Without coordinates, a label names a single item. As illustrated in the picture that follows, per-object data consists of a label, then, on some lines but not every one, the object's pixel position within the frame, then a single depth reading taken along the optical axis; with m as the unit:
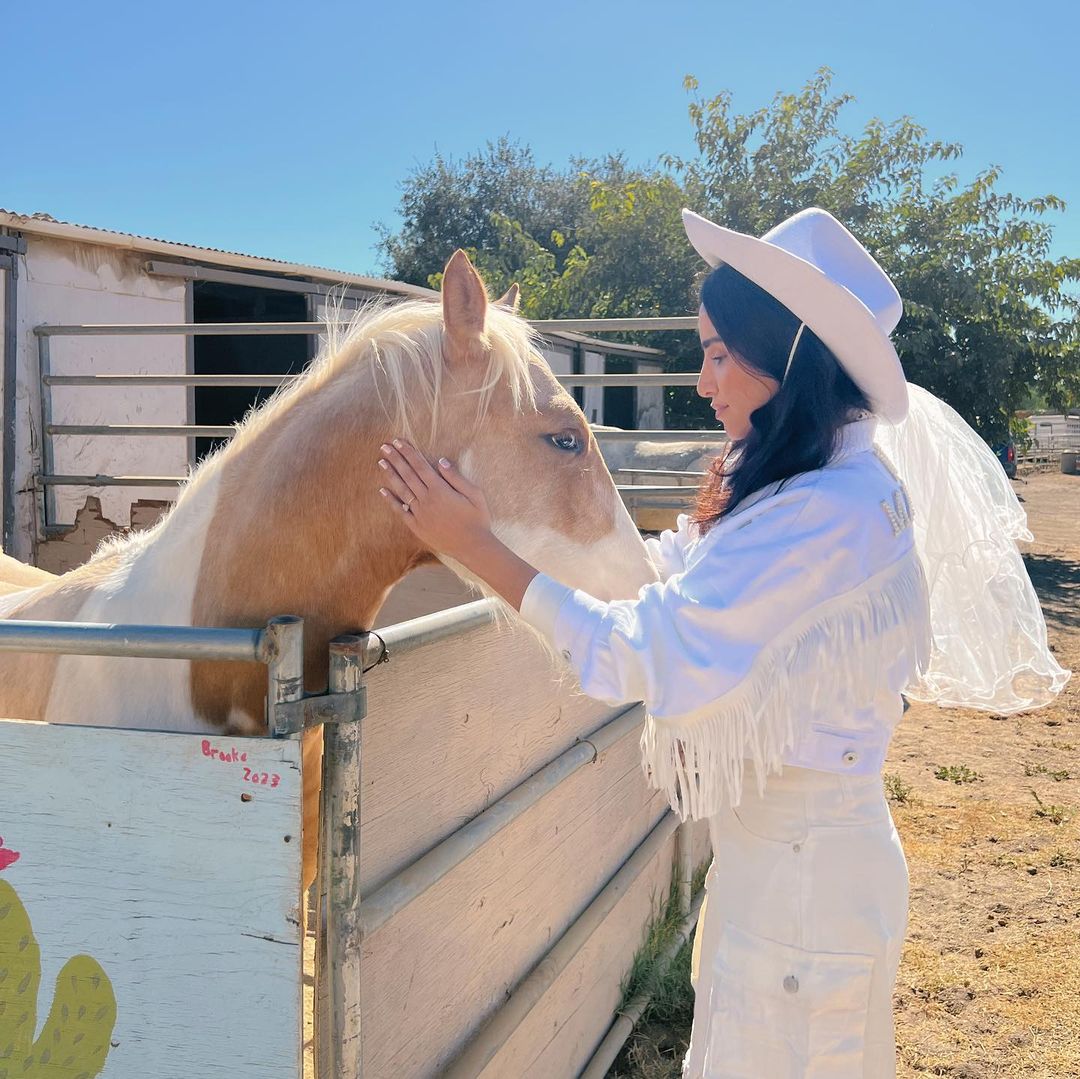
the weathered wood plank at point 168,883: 1.13
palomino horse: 1.58
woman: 1.25
